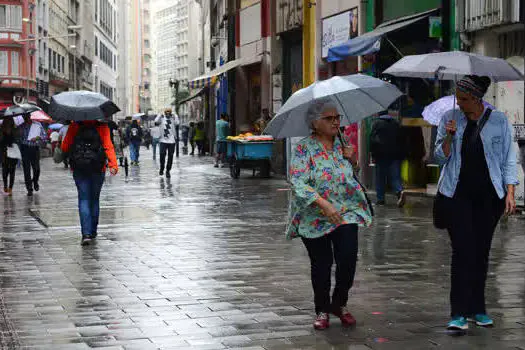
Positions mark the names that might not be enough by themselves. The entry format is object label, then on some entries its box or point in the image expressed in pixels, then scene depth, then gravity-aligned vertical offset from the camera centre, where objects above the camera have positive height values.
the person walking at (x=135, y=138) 40.09 -0.03
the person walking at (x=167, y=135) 28.06 +0.06
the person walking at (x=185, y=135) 61.16 +0.13
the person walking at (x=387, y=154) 17.86 -0.30
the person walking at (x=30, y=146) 21.22 -0.17
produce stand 26.84 -0.49
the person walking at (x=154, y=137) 44.68 +0.01
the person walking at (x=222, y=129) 32.84 +0.24
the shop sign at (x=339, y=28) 23.56 +2.47
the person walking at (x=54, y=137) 46.78 +0.03
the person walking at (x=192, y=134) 55.39 +0.14
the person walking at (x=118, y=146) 32.93 -0.30
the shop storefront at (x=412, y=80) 19.84 +1.13
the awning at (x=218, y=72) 33.34 +2.16
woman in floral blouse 7.02 -0.44
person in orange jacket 12.45 -0.28
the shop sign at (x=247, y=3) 33.46 +4.32
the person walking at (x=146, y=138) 79.66 -0.09
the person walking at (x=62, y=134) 36.49 +0.13
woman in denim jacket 6.98 -0.31
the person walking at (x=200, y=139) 53.81 -0.10
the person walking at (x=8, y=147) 21.80 -0.19
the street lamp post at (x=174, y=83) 66.94 +3.40
